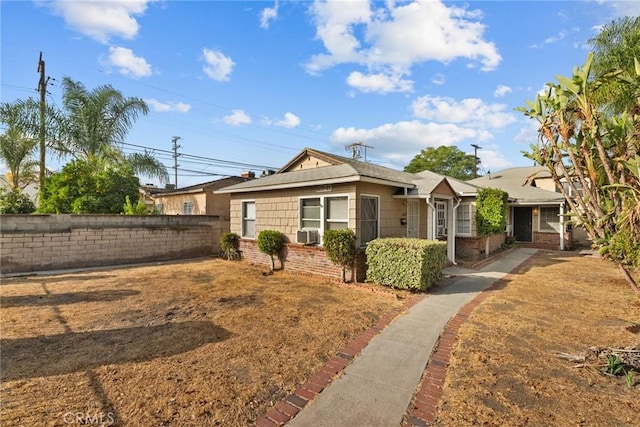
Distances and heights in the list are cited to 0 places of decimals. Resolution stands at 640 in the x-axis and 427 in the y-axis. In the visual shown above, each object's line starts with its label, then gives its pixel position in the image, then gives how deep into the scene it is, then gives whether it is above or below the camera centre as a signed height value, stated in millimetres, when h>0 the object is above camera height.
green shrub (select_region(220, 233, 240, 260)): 12234 -1215
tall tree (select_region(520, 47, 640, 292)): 3230 +861
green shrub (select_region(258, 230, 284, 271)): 10219 -927
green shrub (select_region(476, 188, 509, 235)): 14047 +475
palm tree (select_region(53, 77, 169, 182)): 13711 +4672
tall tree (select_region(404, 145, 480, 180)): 41688 +8551
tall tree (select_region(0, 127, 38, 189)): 12705 +2874
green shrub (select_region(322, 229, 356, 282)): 8031 -806
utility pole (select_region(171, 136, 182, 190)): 34366 +8172
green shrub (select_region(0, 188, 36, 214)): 10531 +454
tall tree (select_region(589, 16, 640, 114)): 8664 +5444
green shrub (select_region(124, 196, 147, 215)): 12617 +300
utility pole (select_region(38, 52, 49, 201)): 12984 +4706
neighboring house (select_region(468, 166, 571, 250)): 16000 +128
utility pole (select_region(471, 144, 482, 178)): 39981 +8829
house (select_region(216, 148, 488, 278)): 8797 +437
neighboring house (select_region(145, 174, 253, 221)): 15891 +969
